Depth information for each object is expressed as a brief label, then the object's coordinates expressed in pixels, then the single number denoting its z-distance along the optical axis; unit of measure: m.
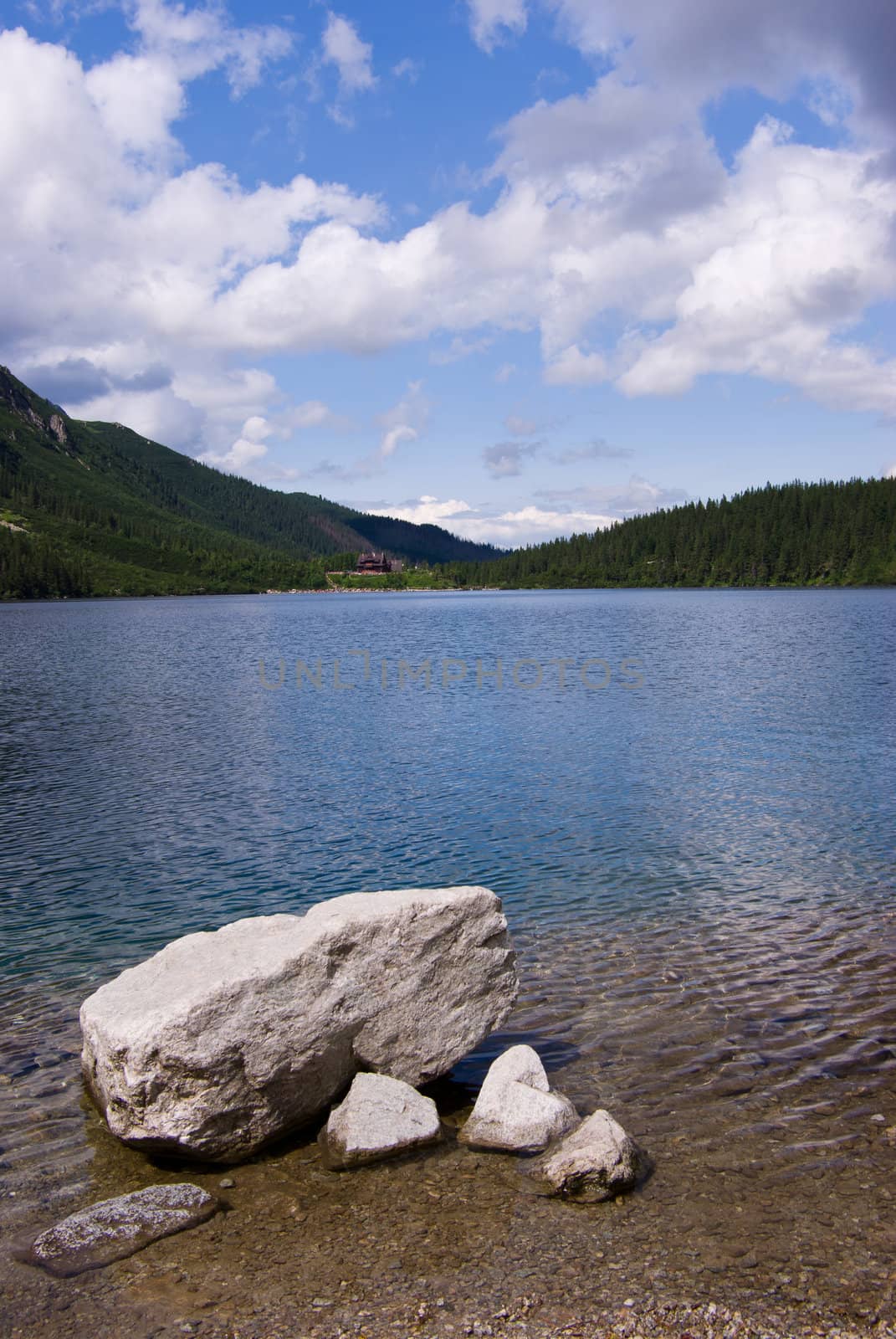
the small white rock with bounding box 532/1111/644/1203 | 9.49
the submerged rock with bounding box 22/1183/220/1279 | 8.62
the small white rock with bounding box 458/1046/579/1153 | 10.45
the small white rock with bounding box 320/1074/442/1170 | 10.43
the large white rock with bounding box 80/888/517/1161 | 10.12
